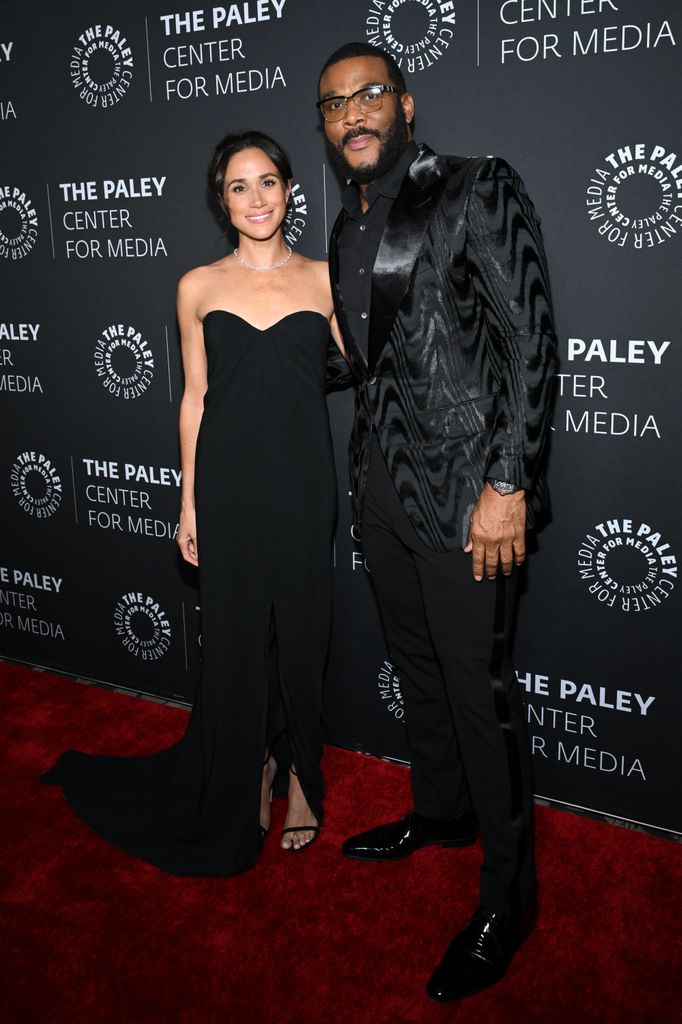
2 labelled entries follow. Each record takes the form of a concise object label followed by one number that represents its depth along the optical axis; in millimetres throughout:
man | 1763
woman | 2182
